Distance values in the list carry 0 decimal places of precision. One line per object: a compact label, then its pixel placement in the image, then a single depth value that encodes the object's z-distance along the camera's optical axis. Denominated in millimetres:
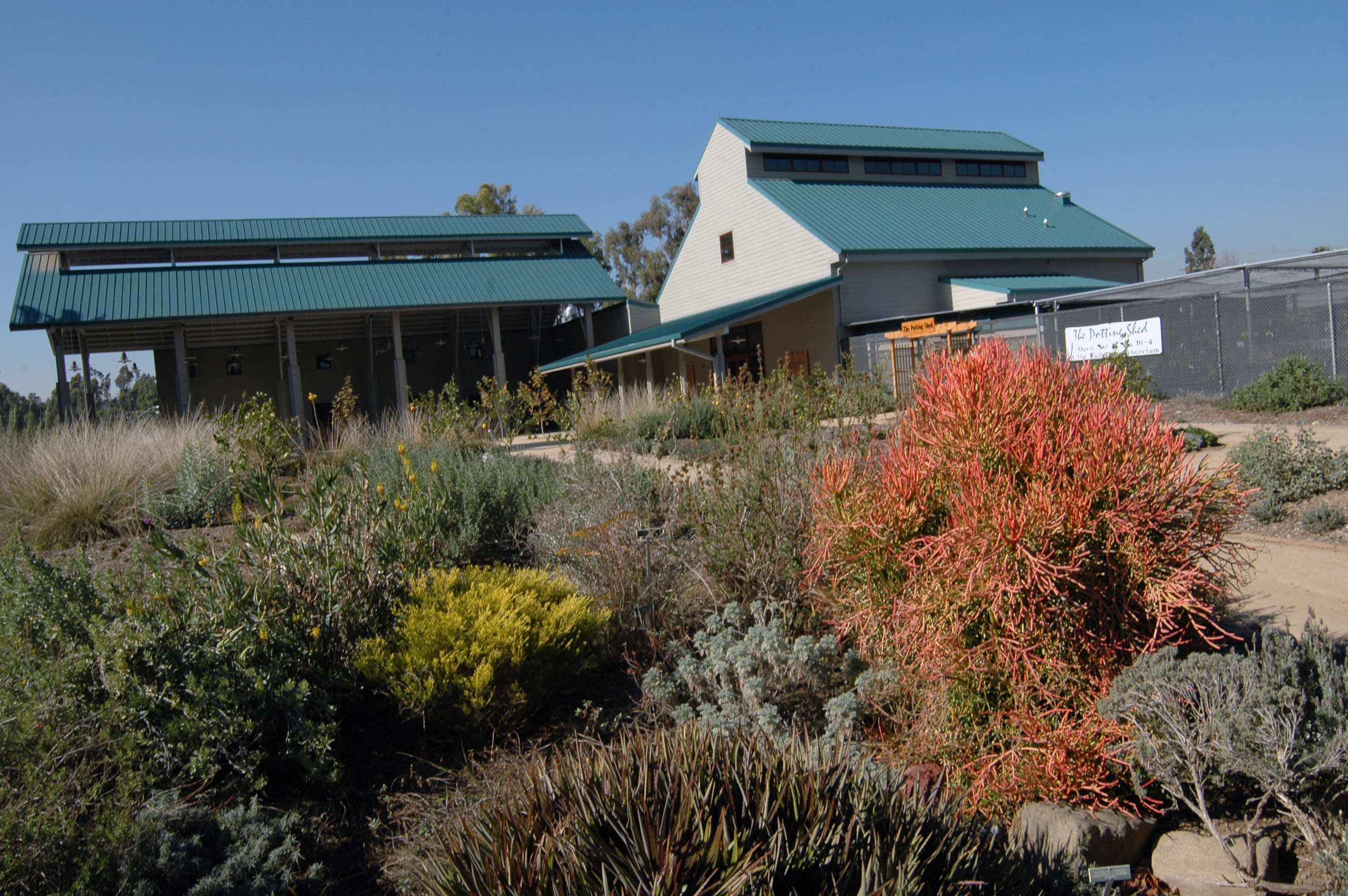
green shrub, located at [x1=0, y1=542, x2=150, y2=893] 2650
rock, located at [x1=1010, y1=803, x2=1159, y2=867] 2893
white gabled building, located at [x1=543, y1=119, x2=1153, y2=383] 24297
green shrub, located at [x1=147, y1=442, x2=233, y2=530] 8609
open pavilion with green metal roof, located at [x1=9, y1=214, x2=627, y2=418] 24125
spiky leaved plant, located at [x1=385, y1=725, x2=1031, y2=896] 2074
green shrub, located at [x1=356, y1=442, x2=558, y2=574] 4828
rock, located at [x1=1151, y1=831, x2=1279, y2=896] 2900
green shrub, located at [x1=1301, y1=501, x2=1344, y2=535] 7352
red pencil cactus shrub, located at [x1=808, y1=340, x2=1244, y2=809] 3039
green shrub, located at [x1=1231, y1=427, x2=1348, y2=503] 8078
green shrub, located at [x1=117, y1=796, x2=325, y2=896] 2781
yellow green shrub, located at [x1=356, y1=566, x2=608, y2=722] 3848
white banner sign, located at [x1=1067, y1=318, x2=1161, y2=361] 18797
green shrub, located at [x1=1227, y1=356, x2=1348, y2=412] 14430
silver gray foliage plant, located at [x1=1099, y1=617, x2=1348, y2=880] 2834
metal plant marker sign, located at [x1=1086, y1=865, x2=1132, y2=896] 2479
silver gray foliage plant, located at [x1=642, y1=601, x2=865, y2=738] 3980
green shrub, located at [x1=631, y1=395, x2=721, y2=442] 13406
